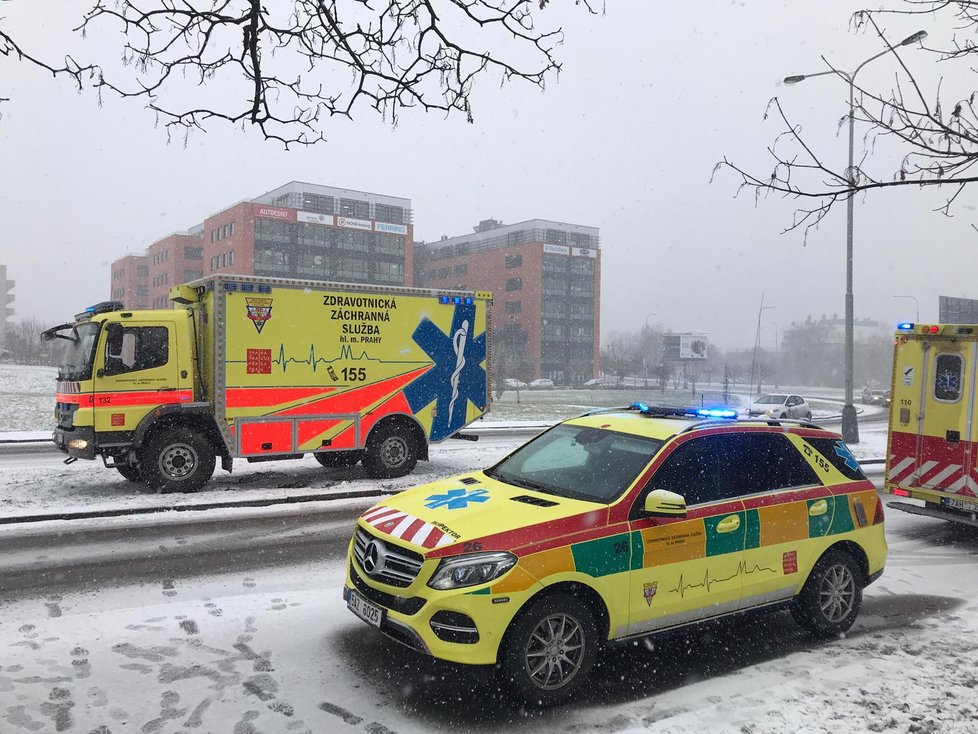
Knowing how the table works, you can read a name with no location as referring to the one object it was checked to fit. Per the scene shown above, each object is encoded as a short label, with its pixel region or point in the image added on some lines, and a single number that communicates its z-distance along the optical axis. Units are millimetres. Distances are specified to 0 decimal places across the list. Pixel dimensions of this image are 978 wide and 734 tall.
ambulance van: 9820
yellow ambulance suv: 4375
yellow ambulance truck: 10953
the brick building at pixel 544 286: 88562
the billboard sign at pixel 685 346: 66625
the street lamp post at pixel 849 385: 21000
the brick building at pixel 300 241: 74250
